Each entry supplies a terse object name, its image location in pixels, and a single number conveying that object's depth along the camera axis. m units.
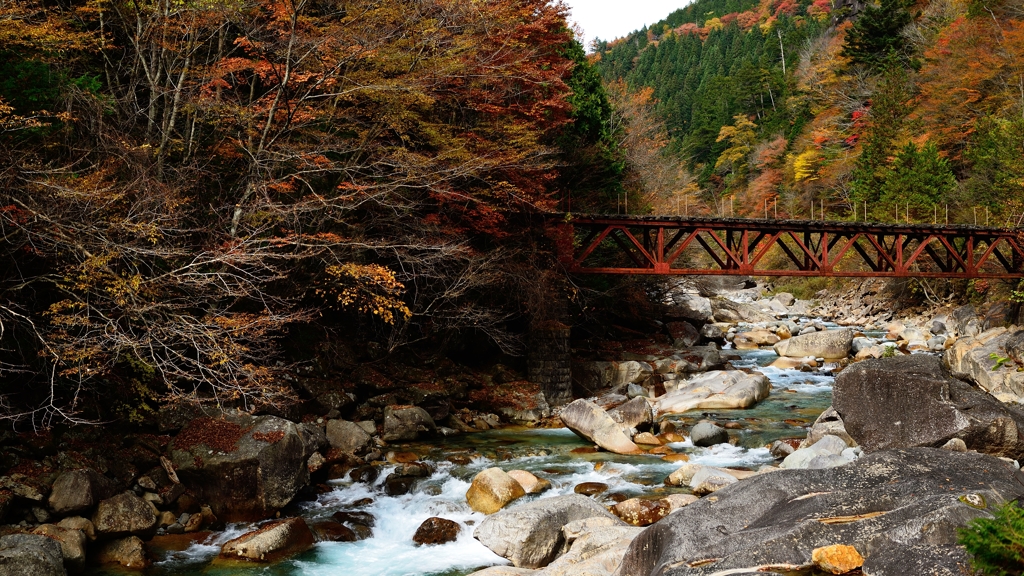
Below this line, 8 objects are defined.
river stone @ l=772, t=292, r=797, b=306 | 43.72
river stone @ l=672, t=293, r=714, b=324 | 30.03
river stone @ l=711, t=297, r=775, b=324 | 35.81
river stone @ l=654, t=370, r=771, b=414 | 17.33
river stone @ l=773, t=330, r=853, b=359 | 24.44
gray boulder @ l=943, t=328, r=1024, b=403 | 16.42
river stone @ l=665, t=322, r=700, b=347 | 27.48
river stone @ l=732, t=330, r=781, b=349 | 28.72
